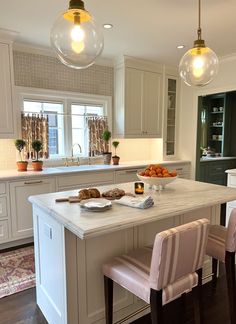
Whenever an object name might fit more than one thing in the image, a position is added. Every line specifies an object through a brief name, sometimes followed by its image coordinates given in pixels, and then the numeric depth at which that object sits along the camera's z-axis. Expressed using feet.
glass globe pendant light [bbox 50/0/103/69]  4.99
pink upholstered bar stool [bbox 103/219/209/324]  4.22
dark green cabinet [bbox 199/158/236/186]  17.16
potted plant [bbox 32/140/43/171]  11.37
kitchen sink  11.96
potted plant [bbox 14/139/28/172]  11.16
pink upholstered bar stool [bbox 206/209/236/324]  5.52
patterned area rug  7.69
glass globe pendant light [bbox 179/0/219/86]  6.75
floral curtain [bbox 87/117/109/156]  13.97
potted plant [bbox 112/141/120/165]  13.80
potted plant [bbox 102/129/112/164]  13.89
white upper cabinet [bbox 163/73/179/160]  15.47
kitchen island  4.93
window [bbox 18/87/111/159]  12.35
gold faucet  13.32
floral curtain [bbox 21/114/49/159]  11.89
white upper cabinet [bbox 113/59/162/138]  13.70
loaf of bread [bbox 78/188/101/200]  6.25
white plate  5.27
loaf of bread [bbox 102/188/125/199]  6.50
